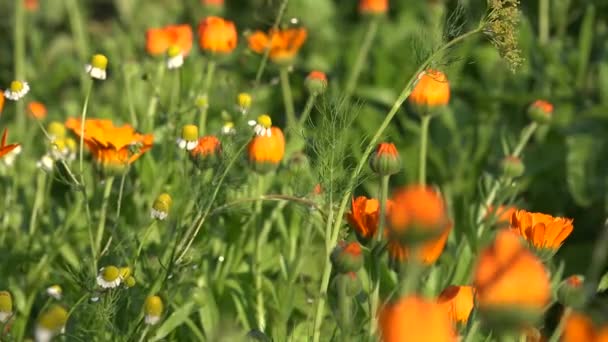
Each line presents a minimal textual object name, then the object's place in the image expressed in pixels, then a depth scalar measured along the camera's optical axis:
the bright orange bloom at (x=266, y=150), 2.70
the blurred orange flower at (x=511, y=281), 2.28
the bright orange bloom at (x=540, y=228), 2.55
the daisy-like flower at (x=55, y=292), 2.65
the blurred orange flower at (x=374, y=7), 3.06
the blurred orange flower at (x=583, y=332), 2.29
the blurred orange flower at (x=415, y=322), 2.25
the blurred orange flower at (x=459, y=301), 2.56
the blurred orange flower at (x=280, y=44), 2.91
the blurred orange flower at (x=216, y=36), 2.85
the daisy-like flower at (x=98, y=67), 2.66
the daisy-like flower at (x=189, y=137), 2.65
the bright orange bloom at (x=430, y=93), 2.75
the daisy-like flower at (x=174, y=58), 2.78
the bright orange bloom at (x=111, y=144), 2.69
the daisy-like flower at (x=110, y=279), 2.56
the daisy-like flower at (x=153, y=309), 2.57
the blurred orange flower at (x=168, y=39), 2.90
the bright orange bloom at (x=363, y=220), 2.57
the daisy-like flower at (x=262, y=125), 2.62
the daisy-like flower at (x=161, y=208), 2.61
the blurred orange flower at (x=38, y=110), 2.95
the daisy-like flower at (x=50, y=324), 2.55
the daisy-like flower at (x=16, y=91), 2.65
